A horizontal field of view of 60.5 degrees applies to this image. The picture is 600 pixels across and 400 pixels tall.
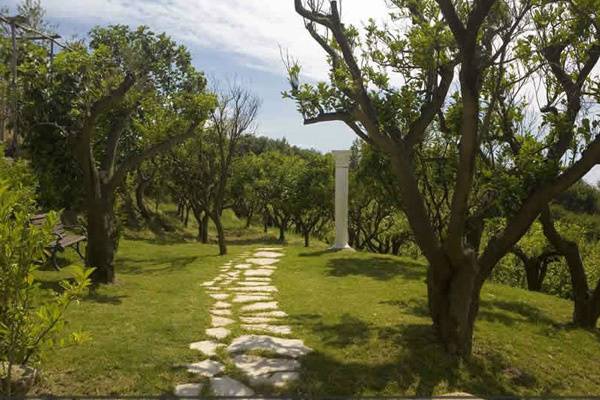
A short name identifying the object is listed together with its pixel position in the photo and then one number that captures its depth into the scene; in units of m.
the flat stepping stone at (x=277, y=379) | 4.02
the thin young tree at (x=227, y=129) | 13.47
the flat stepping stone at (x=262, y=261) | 11.58
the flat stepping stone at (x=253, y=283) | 8.73
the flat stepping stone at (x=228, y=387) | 3.78
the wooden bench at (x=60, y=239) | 8.13
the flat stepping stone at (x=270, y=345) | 4.85
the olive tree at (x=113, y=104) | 7.04
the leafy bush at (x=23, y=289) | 2.65
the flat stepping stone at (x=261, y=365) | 4.27
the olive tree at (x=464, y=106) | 4.52
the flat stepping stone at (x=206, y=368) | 4.17
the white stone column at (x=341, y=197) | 14.03
